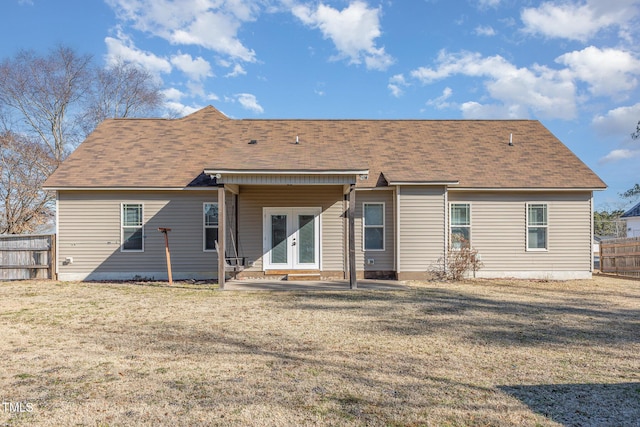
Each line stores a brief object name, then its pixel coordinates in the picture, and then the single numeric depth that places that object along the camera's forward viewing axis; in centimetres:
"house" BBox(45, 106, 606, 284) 1256
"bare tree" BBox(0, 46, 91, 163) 2538
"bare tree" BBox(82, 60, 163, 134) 2922
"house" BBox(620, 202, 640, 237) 2427
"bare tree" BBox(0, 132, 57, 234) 2216
